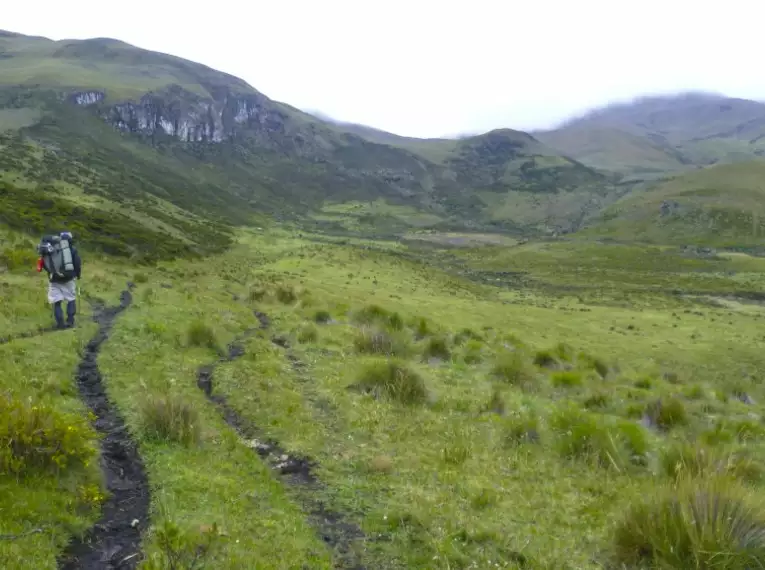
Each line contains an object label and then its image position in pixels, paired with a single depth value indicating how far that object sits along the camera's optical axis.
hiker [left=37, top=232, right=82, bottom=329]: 15.68
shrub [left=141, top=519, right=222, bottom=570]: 5.87
